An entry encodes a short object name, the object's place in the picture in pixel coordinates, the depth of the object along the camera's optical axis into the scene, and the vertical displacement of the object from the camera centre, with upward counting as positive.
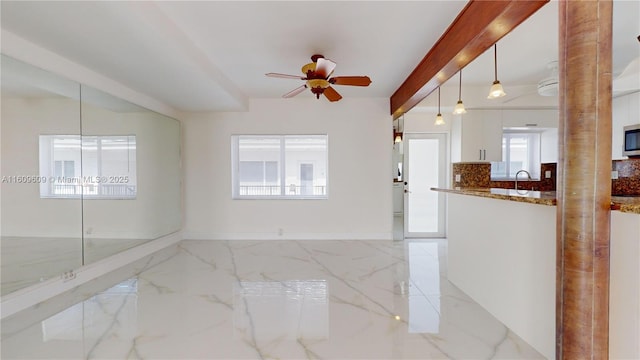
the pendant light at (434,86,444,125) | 3.54 +0.76
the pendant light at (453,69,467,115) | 3.15 +0.82
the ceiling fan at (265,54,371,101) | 2.57 +1.03
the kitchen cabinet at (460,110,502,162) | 4.26 +0.67
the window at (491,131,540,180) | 4.34 +0.39
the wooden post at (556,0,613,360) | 1.30 +0.03
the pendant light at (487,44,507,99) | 2.49 +0.83
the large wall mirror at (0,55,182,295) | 2.31 +0.01
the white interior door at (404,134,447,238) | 5.00 -0.13
